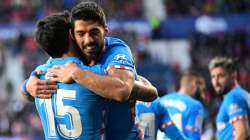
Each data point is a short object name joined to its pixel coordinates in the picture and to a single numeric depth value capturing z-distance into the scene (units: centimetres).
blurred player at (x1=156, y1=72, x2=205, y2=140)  1401
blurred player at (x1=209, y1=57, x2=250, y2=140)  1276
